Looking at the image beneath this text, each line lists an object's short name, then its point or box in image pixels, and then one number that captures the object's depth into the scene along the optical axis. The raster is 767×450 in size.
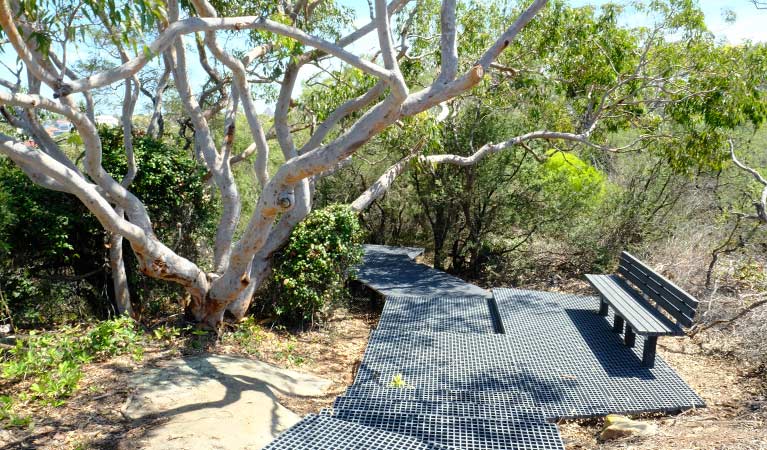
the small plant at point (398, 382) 4.98
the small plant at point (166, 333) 5.89
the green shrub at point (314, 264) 6.78
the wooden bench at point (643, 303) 5.13
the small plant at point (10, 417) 3.92
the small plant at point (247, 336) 6.21
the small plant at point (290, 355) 6.07
